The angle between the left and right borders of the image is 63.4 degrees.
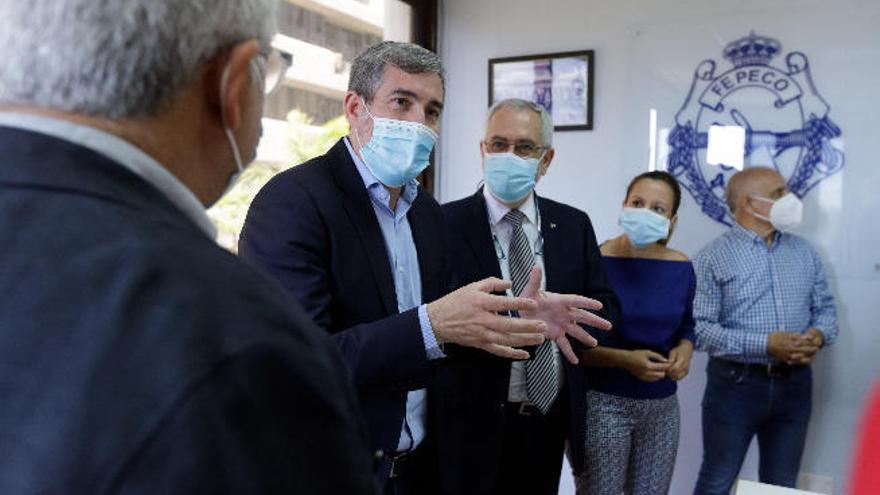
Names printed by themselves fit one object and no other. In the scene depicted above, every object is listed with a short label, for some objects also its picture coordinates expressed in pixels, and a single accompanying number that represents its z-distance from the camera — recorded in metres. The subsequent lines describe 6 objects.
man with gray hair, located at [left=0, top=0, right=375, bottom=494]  0.46
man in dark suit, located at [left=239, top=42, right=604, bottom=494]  1.38
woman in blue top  2.29
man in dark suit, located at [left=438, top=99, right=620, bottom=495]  1.93
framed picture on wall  3.36
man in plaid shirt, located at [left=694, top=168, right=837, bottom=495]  2.71
